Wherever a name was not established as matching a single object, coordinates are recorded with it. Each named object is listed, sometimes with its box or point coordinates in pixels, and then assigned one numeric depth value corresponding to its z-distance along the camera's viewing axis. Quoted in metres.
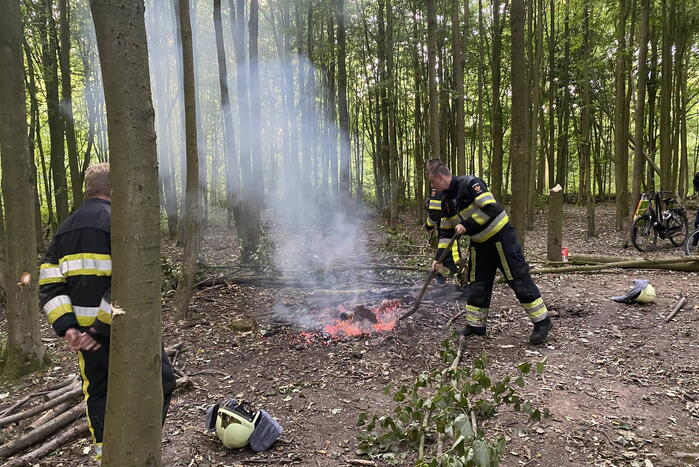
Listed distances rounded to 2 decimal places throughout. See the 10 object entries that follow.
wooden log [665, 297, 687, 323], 4.77
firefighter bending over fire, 4.43
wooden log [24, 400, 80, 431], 3.36
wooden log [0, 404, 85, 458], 3.07
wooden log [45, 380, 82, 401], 3.84
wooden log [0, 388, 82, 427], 3.49
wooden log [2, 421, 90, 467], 2.90
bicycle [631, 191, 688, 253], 8.55
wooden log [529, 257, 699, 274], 6.58
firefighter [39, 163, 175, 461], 2.31
